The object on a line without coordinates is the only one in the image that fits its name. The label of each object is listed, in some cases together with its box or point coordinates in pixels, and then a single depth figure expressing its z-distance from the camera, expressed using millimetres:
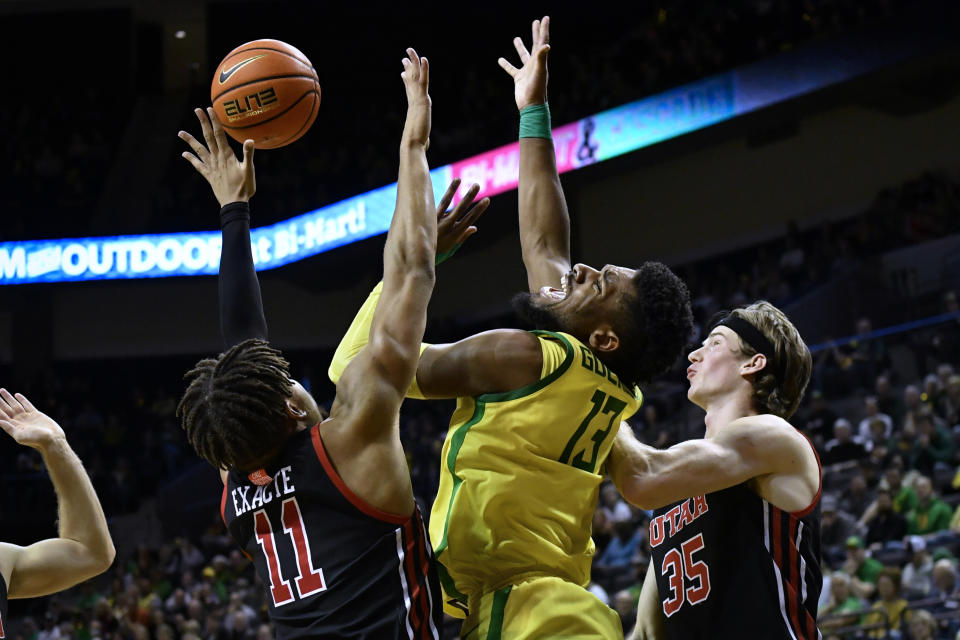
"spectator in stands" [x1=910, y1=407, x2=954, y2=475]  9914
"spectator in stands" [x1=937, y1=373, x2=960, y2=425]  10312
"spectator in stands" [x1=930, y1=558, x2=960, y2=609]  8039
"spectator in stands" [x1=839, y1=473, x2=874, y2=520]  9852
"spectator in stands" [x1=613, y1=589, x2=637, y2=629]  9180
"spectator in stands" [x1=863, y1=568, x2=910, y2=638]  7910
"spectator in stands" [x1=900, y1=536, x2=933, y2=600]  8273
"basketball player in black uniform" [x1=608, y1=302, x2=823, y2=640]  3412
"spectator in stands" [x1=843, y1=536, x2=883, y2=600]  8586
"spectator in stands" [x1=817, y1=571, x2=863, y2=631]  8164
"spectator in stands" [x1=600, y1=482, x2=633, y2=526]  11484
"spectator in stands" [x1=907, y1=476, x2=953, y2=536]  9016
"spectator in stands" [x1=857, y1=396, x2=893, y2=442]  10727
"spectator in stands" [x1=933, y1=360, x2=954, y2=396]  10609
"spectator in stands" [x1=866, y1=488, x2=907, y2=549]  9148
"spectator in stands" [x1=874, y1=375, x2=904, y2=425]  11031
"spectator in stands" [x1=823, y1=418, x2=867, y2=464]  10781
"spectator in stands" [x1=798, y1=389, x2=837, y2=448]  11430
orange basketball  4125
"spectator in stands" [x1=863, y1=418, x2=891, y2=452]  10516
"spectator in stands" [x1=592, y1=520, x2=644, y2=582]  10430
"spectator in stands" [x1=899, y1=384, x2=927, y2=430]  10500
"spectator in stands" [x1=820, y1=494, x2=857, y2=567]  9625
